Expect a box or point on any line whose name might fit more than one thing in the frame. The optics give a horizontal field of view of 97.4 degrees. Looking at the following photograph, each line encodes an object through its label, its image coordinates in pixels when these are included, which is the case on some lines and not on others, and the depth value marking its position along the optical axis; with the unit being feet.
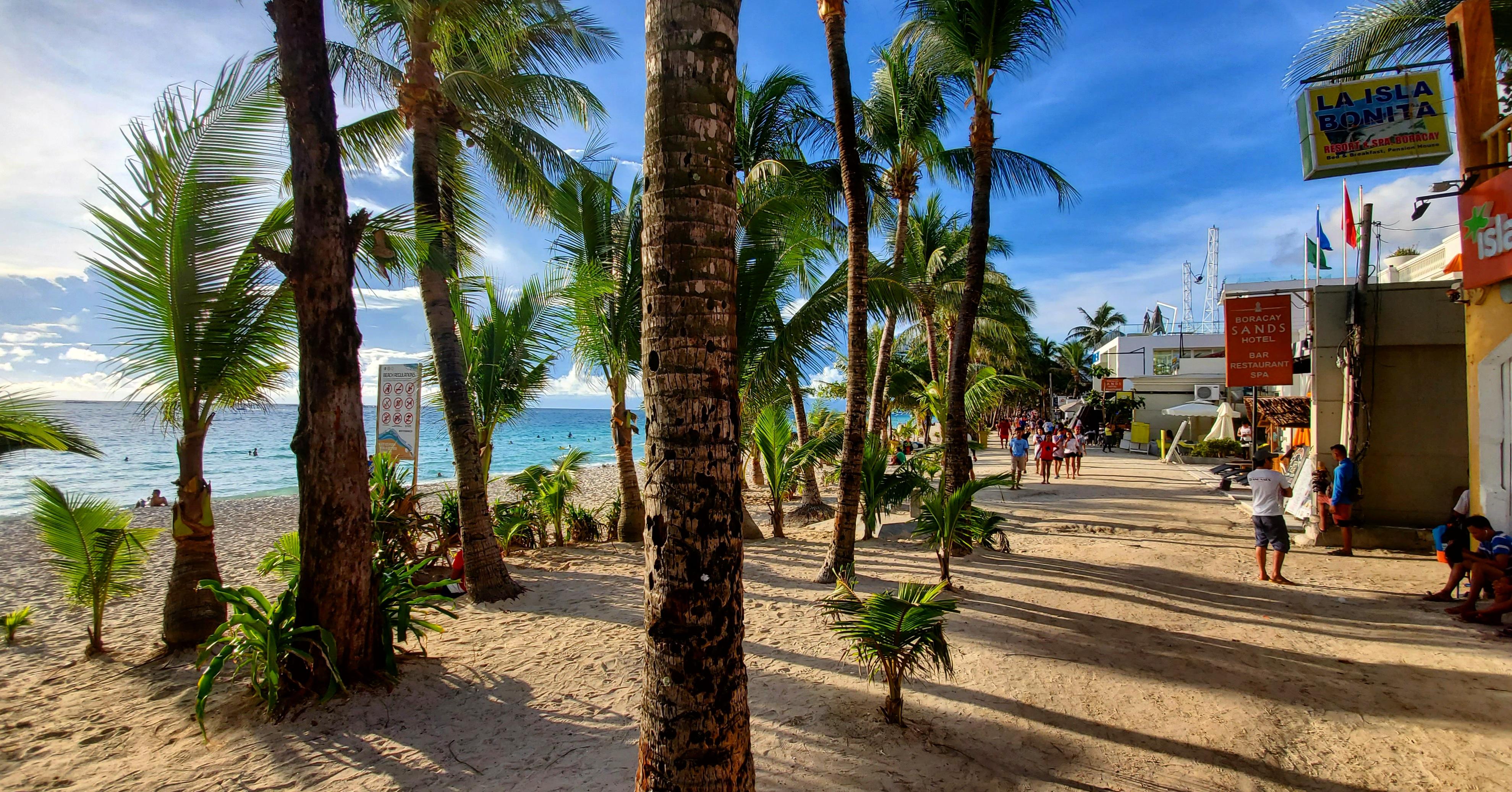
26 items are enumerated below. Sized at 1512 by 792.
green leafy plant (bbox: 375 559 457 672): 15.98
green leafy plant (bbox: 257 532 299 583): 16.90
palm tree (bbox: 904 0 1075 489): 26.94
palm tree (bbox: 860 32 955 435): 33.22
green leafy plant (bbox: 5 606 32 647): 19.83
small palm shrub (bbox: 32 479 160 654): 17.25
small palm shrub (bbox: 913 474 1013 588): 21.07
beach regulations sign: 26.09
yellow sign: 24.13
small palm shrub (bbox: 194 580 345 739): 13.60
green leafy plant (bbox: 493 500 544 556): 31.12
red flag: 38.19
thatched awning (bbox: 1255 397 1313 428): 42.65
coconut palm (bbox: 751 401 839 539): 33.42
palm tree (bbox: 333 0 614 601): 22.65
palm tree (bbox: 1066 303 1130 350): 193.06
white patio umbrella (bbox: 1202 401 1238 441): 71.82
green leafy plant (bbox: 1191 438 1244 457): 75.72
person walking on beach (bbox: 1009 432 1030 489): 52.65
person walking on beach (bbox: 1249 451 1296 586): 23.89
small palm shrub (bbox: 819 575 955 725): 12.76
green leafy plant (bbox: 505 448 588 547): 32.76
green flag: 53.78
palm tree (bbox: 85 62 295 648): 16.52
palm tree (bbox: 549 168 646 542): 28.45
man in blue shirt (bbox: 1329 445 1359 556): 27.32
